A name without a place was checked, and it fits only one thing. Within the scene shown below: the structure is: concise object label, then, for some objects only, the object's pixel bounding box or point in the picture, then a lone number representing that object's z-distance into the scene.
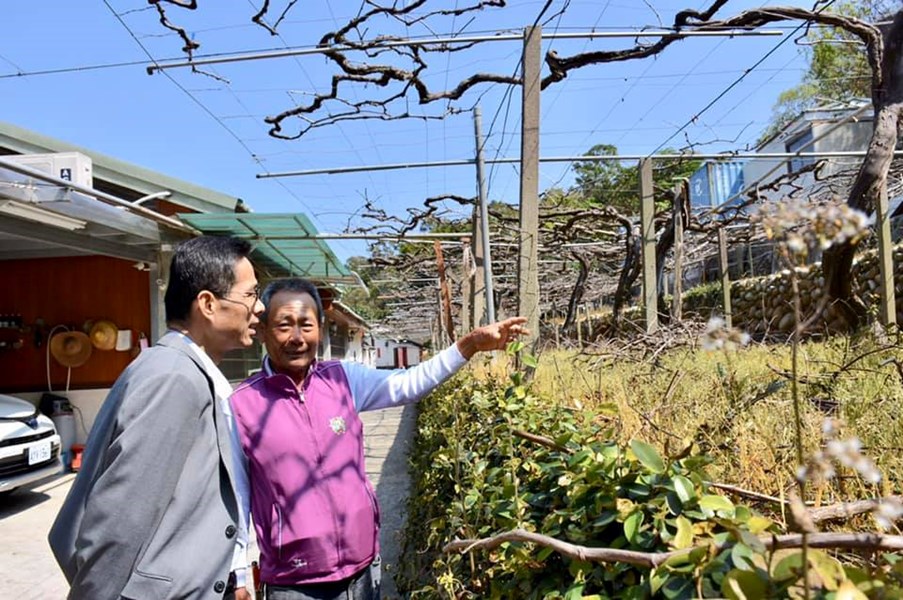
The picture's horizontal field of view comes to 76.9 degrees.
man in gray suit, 1.29
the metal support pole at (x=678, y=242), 6.16
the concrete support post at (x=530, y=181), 4.31
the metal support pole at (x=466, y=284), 9.00
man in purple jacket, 1.90
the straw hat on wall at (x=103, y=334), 8.45
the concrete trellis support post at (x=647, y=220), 6.52
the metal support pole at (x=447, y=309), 7.20
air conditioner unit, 5.86
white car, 5.88
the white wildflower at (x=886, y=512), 0.62
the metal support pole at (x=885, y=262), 4.53
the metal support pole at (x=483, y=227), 5.96
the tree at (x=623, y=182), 9.82
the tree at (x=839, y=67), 13.18
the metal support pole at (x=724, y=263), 9.01
